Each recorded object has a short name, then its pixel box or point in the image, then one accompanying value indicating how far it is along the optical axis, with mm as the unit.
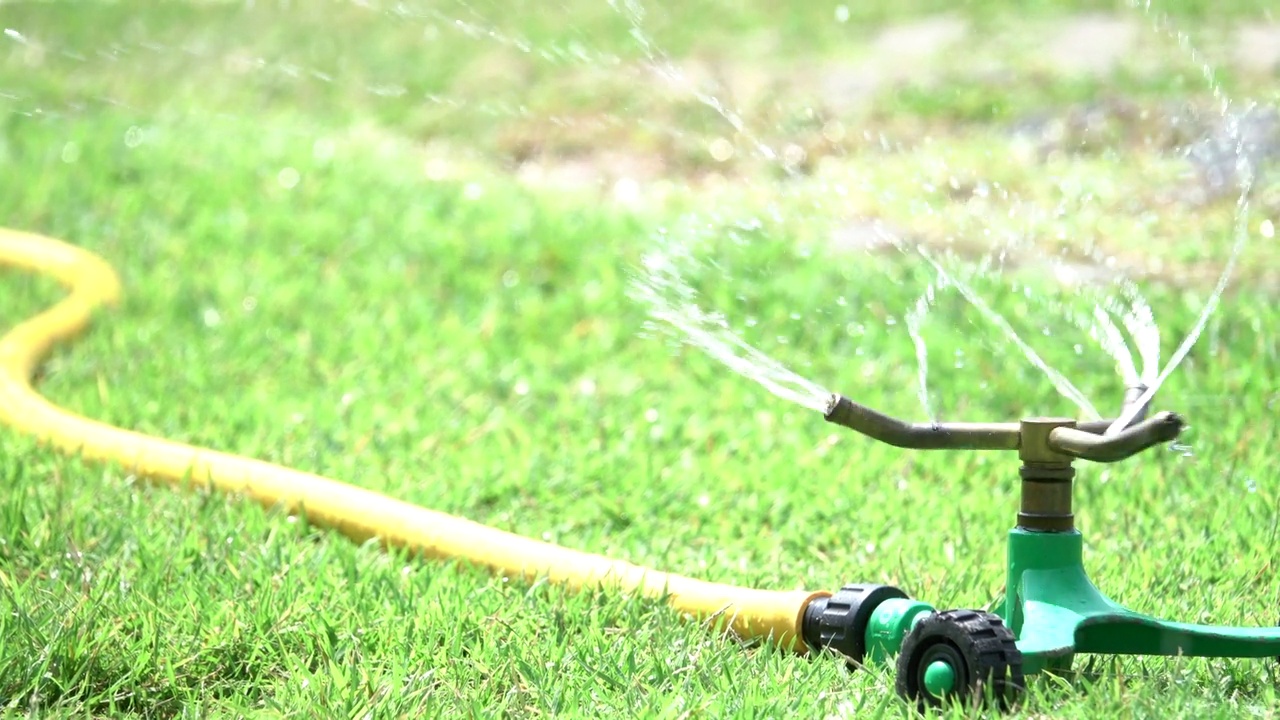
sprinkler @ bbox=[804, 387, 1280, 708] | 3500
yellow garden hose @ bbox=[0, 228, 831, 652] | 4461
